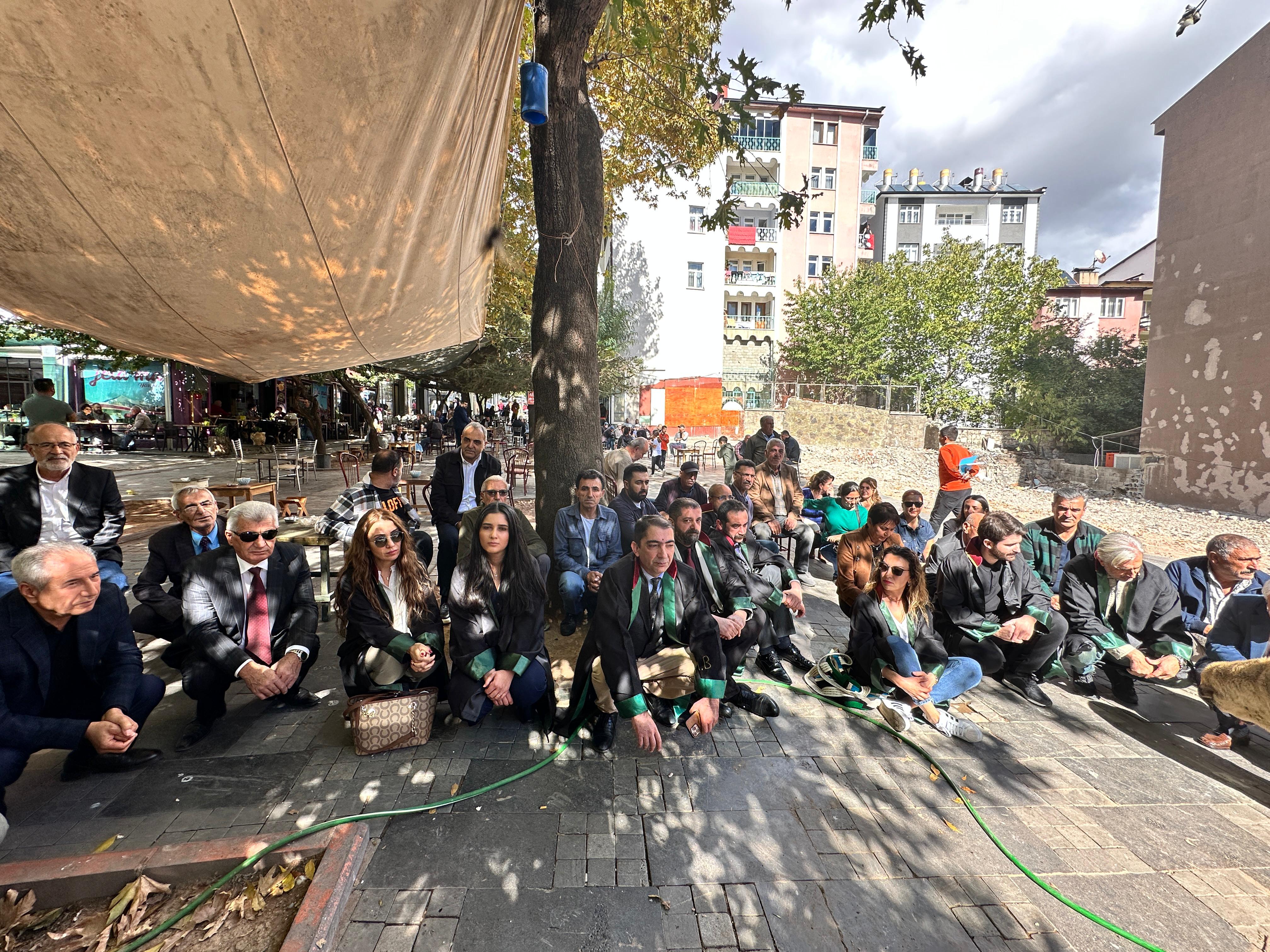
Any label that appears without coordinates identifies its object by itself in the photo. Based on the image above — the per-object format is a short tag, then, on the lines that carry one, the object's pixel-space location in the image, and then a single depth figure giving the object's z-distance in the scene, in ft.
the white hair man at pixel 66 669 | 8.27
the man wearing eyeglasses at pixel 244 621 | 10.39
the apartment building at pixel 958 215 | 122.83
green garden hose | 6.01
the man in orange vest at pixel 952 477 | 22.75
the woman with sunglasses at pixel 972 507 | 16.81
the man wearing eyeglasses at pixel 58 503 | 12.49
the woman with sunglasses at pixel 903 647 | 11.44
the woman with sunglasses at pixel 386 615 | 10.67
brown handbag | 9.85
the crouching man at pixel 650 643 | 10.30
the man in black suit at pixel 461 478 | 18.17
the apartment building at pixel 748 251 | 89.40
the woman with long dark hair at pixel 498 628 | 10.66
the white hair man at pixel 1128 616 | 12.53
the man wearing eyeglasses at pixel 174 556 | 12.12
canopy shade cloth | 5.09
